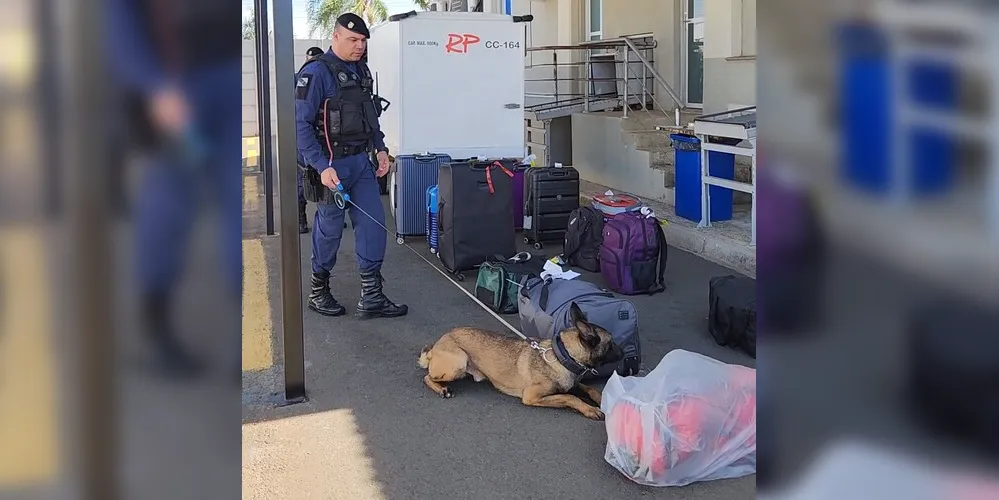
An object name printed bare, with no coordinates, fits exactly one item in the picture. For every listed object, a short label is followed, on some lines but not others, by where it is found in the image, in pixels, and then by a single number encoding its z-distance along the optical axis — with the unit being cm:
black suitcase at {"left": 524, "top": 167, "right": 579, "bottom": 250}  838
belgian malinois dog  433
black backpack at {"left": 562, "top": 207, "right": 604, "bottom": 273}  743
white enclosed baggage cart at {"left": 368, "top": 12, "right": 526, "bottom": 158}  866
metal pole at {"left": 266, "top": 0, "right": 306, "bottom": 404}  452
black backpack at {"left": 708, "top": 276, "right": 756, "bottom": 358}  518
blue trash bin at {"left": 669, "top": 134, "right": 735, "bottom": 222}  839
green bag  625
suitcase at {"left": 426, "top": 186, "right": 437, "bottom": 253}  817
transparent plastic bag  348
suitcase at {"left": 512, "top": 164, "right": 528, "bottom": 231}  839
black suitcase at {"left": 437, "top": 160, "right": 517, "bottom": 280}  726
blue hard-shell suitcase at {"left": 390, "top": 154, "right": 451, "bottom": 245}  857
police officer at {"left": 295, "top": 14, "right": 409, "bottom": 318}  596
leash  570
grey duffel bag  482
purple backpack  671
